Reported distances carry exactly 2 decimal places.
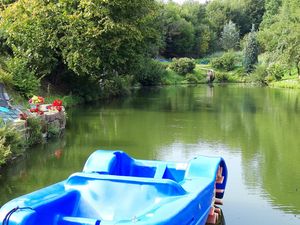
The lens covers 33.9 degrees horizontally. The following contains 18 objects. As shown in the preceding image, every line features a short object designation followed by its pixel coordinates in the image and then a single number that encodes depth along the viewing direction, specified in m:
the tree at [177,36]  60.53
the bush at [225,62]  54.69
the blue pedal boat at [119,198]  4.69
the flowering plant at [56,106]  14.16
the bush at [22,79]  17.12
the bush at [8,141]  8.73
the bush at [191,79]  49.15
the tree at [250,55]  52.72
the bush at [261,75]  47.53
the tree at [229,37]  67.19
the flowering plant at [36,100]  14.50
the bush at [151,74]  39.52
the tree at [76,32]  20.69
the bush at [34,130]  11.54
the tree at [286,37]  37.81
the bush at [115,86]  27.73
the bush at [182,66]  49.81
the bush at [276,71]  45.90
